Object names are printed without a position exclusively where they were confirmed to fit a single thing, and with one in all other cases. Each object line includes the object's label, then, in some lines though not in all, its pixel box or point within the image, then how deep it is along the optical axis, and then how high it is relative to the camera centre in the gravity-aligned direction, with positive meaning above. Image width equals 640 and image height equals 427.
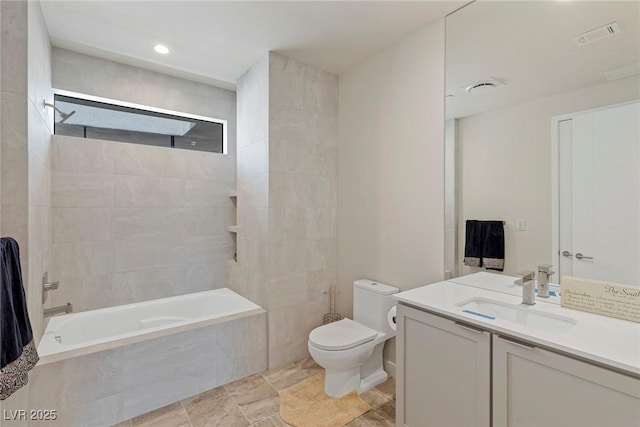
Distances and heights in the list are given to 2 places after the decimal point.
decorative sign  1.28 -0.40
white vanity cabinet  1.01 -0.69
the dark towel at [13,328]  1.14 -0.47
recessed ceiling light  2.41 +1.31
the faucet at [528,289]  1.52 -0.41
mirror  1.39 +0.57
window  2.59 +0.83
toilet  2.04 -0.92
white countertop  1.02 -0.49
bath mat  1.88 -1.32
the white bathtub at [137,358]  1.77 -1.00
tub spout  2.09 -0.70
